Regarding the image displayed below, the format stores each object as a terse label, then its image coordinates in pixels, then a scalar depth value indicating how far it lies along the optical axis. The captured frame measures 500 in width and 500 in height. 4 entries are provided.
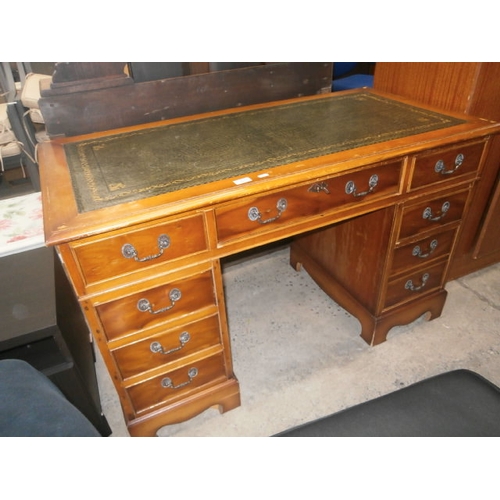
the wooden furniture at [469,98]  1.61
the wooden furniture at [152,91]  1.51
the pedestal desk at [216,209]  1.06
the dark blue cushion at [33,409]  0.80
